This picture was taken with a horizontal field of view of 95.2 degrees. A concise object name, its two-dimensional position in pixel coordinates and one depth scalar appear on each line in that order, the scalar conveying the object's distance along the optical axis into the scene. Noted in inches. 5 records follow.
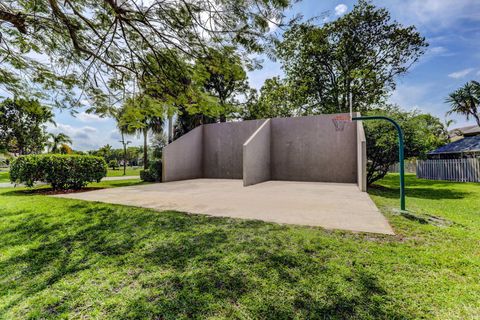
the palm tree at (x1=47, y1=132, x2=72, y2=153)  1258.0
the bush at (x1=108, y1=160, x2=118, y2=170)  1312.7
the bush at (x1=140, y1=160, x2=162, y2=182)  527.5
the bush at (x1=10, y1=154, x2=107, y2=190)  334.1
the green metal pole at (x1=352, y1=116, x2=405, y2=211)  201.2
